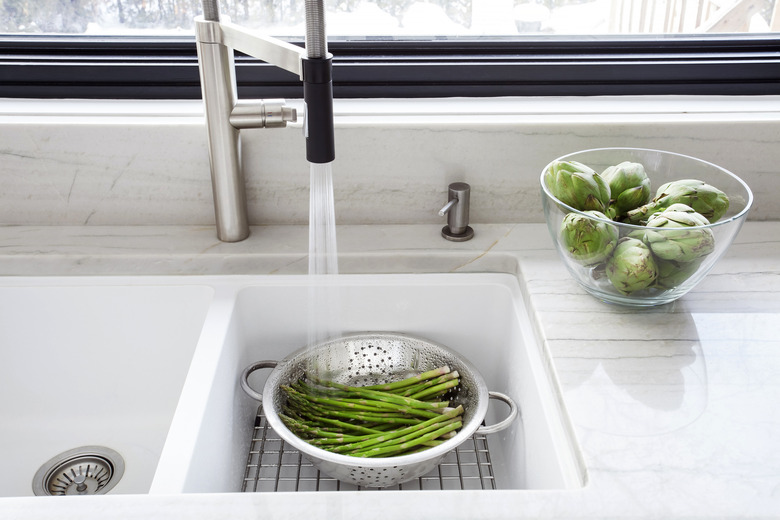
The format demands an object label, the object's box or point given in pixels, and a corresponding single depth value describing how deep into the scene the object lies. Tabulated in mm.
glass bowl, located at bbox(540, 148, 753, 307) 856
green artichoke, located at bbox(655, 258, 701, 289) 874
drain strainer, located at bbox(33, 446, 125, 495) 1001
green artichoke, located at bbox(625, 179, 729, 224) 929
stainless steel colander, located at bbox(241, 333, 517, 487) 857
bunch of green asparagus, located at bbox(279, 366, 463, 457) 918
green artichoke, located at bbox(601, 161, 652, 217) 948
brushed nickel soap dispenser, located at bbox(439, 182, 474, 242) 1102
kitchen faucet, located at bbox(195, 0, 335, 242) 778
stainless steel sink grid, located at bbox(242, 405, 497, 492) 934
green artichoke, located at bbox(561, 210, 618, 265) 873
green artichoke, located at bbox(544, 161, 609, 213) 915
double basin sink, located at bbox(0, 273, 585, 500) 1036
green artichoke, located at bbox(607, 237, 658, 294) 864
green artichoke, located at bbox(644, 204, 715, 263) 847
